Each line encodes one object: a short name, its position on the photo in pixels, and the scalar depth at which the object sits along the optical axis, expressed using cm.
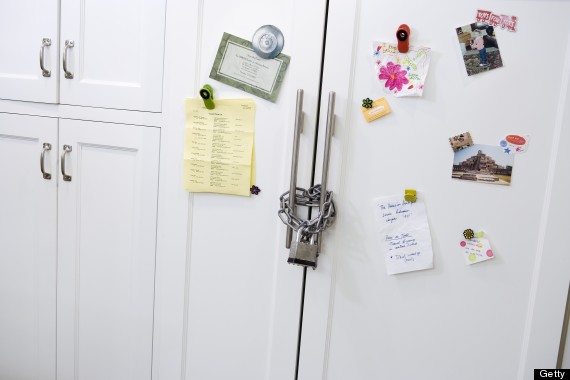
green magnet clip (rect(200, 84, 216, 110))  149
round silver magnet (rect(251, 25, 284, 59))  144
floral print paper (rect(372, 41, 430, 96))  134
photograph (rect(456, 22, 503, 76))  129
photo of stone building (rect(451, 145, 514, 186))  132
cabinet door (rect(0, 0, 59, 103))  169
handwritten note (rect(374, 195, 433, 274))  139
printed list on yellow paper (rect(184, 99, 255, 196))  150
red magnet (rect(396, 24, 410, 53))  132
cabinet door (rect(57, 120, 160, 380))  164
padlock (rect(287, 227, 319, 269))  139
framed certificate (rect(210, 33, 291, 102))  146
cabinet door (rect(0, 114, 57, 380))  176
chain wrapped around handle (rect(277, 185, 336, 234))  141
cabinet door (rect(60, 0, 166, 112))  158
